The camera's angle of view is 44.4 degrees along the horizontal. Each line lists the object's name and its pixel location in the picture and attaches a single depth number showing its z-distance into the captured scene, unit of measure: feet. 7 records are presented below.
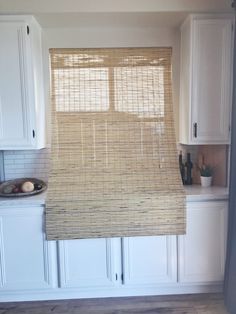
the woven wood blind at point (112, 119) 8.14
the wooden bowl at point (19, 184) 7.65
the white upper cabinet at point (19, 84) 7.38
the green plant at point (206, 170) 8.37
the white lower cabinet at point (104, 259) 7.41
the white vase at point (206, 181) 8.36
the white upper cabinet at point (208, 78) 7.51
